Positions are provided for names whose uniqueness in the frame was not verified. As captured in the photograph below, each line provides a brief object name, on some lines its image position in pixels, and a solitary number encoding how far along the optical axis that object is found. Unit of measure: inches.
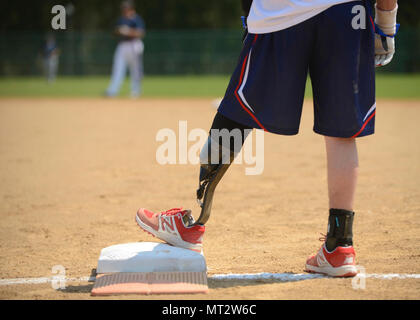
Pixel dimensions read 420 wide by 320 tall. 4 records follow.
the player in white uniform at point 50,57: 1995.6
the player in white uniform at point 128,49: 1197.7
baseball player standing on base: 198.7
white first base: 214.1
